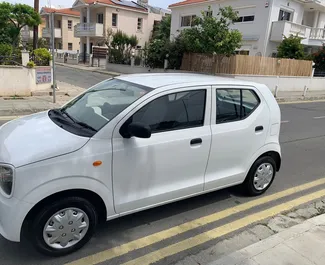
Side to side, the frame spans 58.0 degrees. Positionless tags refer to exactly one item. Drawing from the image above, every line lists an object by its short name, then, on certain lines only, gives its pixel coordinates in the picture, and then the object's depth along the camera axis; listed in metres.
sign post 8.12
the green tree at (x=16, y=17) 13.70
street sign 11.38
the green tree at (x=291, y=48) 20.55
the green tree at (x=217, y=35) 16.27
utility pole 14.91
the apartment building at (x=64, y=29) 43.25
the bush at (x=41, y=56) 11.81
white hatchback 2.48
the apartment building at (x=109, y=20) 33.69
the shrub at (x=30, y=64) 10.84
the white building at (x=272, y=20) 22.58
